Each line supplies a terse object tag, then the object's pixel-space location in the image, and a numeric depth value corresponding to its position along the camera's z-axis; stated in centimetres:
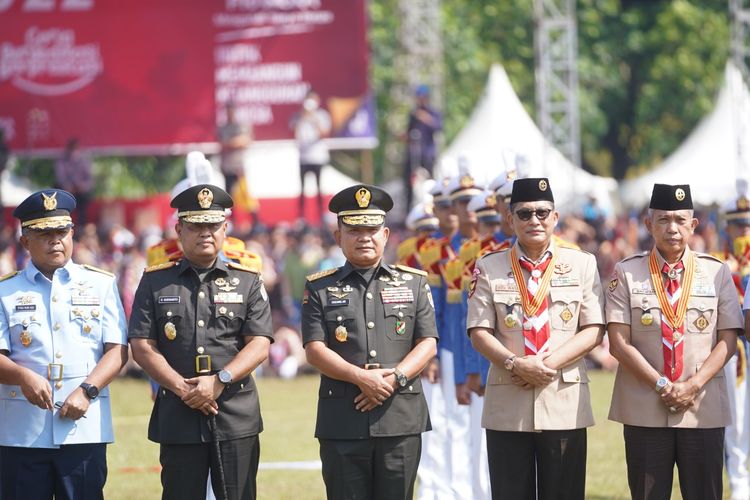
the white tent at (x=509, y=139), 5247
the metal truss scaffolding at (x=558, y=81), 4959
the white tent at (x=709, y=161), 5312
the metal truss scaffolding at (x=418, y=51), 5578
